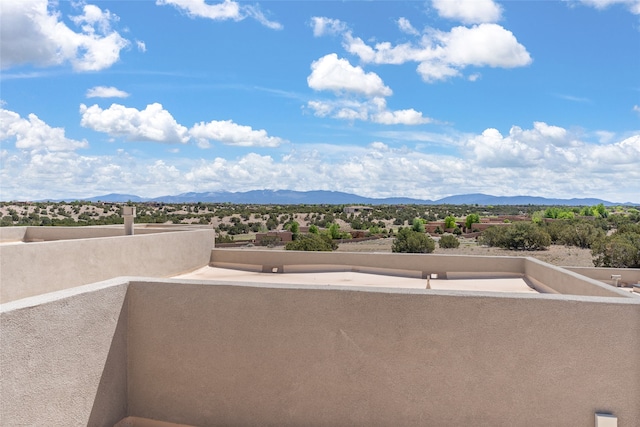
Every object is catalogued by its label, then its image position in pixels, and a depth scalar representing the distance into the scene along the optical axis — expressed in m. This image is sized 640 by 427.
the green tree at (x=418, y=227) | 58.17
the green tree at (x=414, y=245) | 37.97
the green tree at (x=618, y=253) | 26.48
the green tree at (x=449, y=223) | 60.94
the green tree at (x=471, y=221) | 61.83
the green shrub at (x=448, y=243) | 42.34
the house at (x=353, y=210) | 96.57
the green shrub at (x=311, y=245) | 34.34
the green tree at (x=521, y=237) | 40.06
